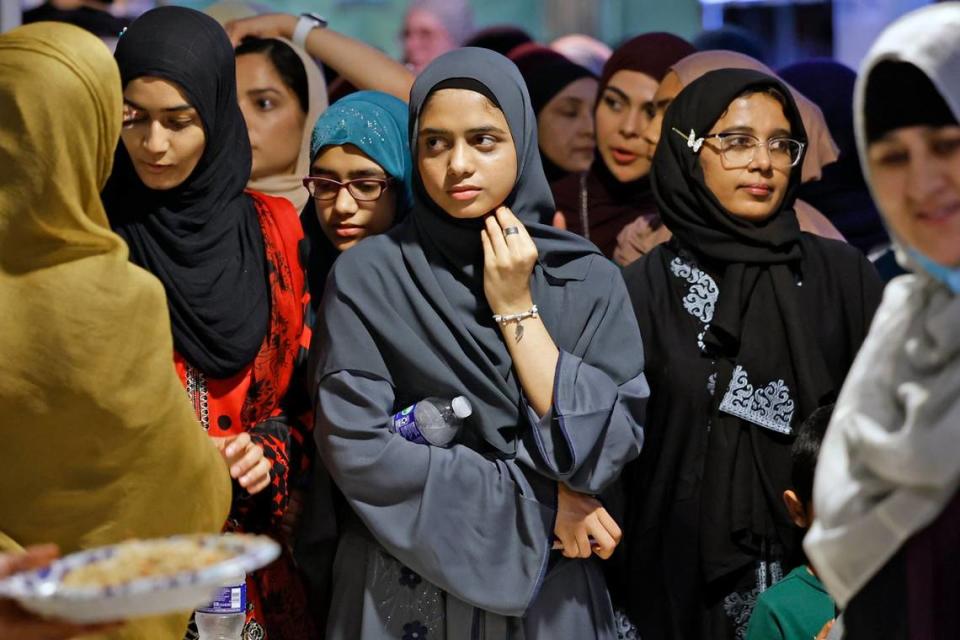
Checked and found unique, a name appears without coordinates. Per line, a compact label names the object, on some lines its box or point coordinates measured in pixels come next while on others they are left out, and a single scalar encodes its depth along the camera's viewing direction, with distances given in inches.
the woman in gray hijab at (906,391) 138.5
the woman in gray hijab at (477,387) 216.8
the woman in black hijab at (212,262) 232.1
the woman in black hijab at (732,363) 247.1
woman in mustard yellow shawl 176.4
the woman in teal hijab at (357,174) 261.6
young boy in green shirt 224.7
